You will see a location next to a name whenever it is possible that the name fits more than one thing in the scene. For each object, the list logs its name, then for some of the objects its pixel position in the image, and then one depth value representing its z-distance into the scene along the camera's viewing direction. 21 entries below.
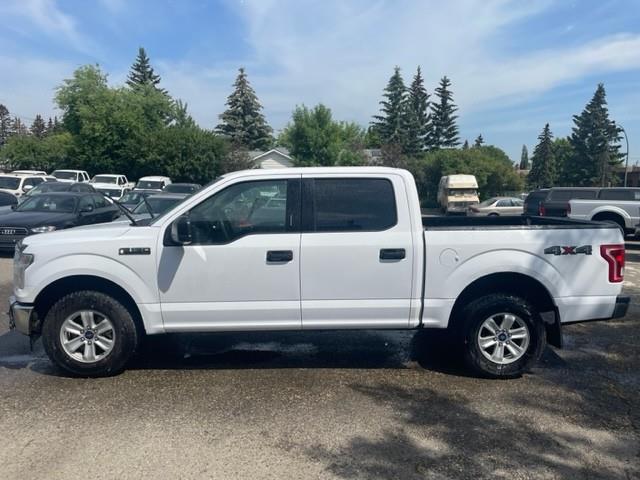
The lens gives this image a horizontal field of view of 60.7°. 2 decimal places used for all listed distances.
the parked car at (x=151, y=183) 30.84
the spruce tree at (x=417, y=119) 72.44
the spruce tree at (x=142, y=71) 72.38
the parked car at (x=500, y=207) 30.12
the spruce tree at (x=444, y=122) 73.19
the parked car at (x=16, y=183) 25.38
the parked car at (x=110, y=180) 34.47
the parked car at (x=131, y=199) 19.44
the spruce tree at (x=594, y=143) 62.81
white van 36.16
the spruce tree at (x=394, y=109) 72.69
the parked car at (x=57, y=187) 20.24
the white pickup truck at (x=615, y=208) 15.33
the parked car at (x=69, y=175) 36.81
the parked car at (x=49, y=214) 11.60
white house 54.12
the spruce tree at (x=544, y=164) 76.06
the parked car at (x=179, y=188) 24.86
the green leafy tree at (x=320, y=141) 51.22
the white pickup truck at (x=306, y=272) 4.88
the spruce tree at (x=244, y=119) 65.25
